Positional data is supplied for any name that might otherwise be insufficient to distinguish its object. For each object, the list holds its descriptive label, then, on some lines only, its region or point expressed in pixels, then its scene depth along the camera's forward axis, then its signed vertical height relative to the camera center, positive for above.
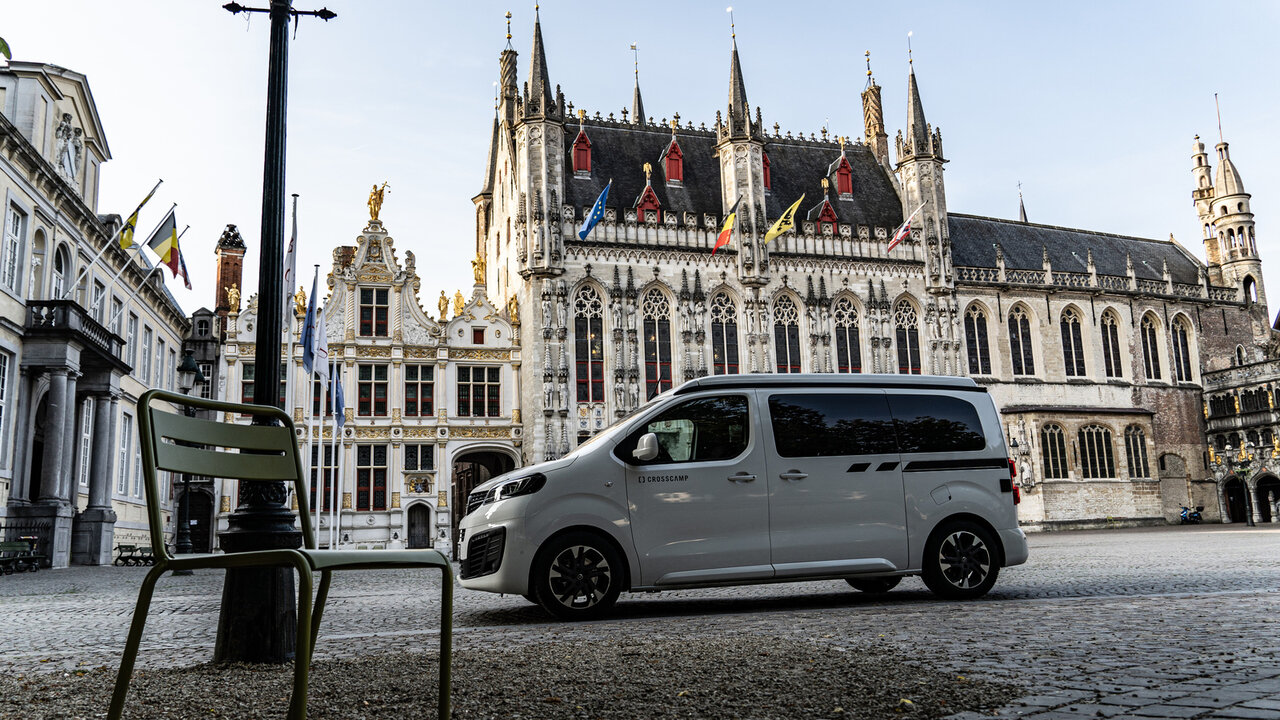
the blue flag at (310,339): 23.55 +4.41
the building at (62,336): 21.52 +4.53
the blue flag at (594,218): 33.31 +10.12
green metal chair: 3.12 +0.15
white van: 8.64 +0.08
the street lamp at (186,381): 24.34 +3.65
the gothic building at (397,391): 33.34 +4.52
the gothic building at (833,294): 36.41 +8.54
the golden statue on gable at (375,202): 35.16 +11.44
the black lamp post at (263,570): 5.03 -0.24
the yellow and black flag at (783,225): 35.56 +10.20
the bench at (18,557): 18.47 -0.47
